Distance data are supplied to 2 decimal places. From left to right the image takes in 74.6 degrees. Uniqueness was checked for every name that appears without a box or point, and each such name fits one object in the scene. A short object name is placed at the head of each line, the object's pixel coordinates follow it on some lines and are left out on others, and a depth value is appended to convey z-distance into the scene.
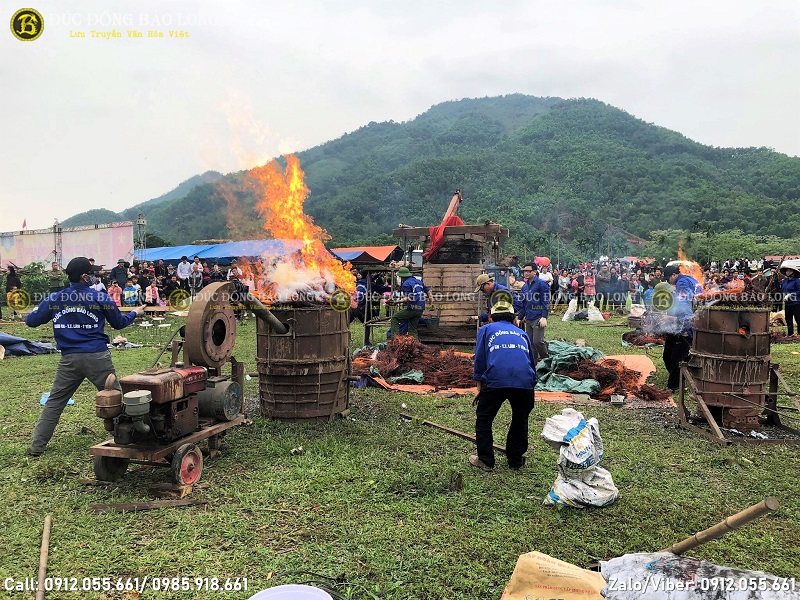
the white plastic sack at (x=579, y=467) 4.80
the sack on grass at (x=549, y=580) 3.07
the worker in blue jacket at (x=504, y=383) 5.59
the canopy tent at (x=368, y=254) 27.55
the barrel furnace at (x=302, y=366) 7.26
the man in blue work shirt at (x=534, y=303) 10.93
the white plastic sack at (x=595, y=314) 20.77
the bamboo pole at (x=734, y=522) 2.36
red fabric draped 14.47
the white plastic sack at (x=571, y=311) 21.08
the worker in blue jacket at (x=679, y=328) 8.83
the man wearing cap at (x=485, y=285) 10.62
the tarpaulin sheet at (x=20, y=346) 12.99
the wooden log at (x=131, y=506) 4.77
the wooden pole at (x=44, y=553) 3.51
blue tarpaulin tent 27.89
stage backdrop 24.73
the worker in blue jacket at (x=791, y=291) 13.64
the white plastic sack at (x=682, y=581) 2.46
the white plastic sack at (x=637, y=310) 18.14
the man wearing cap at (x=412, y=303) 12.98
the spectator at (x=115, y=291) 18.11
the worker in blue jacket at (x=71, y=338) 6.13
